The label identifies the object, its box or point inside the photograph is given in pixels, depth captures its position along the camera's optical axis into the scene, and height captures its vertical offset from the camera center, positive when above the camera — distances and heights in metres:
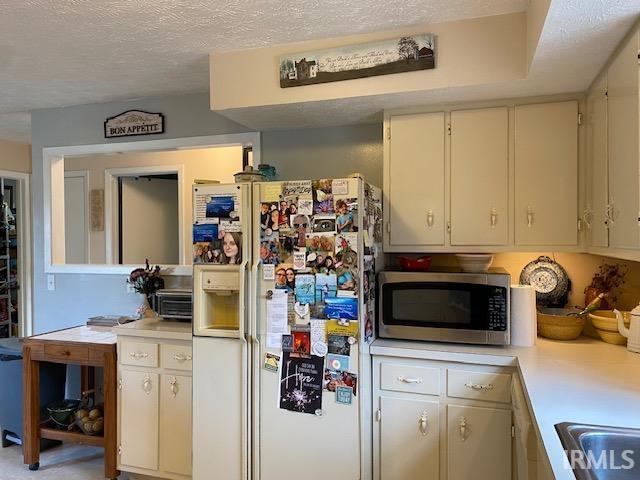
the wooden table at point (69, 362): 2.67 -0.83
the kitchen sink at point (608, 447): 1.22 -0.57
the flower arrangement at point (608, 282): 2.41 -0.24
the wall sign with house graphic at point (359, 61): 2.16 +0.86
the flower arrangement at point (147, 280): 3.16 -0.29
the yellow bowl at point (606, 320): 2.23 -0.41
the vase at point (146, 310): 3.12 -0.50
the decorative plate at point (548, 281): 2.51 -0.25
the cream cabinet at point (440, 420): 2.11 -0.87
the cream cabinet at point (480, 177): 2.35 +0.31
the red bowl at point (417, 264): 2.48 -0.15
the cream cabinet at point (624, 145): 1.54 +0.33
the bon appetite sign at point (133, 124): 3.28 +0.83
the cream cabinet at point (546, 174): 2.25 +0.31
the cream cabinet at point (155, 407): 2.54 -0.95
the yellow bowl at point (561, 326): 2.33 -0.46
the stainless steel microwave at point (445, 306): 2.23 -0.35
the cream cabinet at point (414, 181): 2.44 +0.30
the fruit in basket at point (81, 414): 2.85 -1.09
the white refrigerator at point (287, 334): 2.13 -0.47
